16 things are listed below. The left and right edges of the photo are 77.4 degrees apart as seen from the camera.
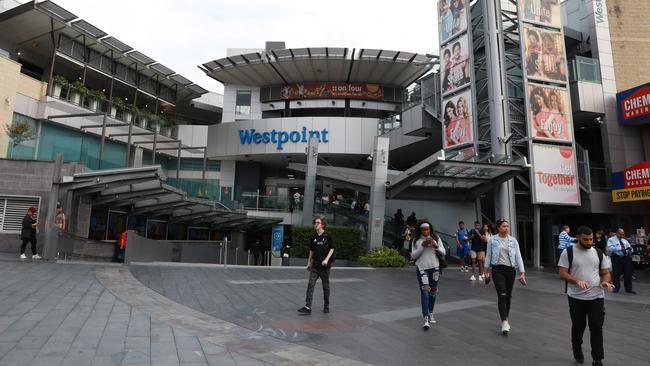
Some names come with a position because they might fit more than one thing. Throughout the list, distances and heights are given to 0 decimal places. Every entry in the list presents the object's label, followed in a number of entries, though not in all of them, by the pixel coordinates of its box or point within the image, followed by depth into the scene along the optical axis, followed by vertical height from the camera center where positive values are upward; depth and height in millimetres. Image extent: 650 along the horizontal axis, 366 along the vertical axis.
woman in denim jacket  6156 -363
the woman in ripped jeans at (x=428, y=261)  6477 -380
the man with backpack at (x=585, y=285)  4625 -497
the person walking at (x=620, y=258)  11289 -435
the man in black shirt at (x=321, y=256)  7285 -385
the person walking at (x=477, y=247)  13039 -257
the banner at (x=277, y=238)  27812 -278
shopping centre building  17969 +6464
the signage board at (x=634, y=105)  20766 +7272
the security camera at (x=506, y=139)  19219 +4821
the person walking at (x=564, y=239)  11617 +68
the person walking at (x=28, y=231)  12867 -118
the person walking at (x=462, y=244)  15289 -206
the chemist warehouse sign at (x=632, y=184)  19406 +2945
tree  16672 +3866
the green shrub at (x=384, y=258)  17578 -952
